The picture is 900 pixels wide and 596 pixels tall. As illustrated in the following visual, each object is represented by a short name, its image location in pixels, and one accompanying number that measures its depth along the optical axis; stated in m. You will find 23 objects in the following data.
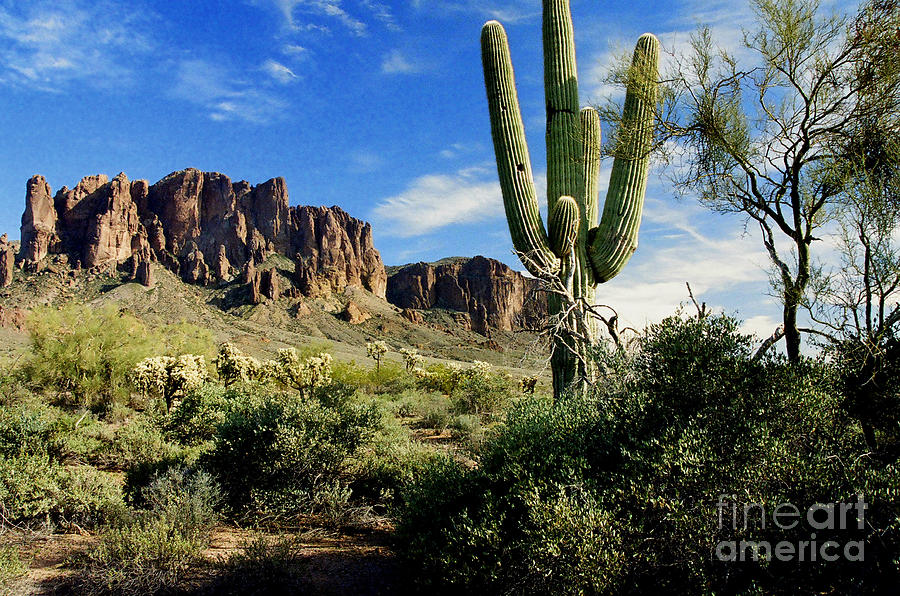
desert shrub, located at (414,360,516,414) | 17.70
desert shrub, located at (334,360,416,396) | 25.59
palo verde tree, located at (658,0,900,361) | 5.45
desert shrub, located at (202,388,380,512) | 7.15
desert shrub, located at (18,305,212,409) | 18.19
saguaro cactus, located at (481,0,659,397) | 7.94
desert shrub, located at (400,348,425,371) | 30.88
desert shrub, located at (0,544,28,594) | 4.91
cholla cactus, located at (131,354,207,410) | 16.03
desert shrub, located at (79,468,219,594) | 4.89
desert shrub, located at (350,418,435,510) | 7.69
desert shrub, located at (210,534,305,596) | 4.93
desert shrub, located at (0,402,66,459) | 8.16
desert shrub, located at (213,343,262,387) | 19.53
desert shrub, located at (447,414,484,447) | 12.61
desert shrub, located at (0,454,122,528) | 6.75
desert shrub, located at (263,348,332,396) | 20.30
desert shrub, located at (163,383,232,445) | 11.19
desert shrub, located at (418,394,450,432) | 15.73
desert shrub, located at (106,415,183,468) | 8.87
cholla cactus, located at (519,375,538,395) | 23.14
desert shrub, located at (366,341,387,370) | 28.36
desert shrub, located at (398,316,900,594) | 3.53
